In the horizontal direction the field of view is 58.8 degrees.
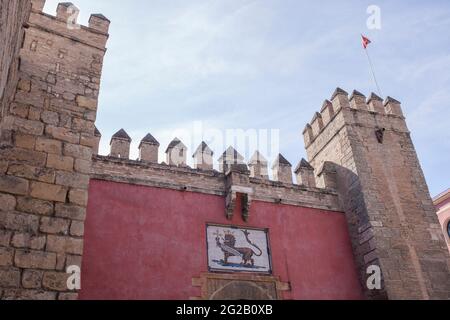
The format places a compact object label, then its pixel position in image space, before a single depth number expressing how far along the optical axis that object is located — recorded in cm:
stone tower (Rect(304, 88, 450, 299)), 807
